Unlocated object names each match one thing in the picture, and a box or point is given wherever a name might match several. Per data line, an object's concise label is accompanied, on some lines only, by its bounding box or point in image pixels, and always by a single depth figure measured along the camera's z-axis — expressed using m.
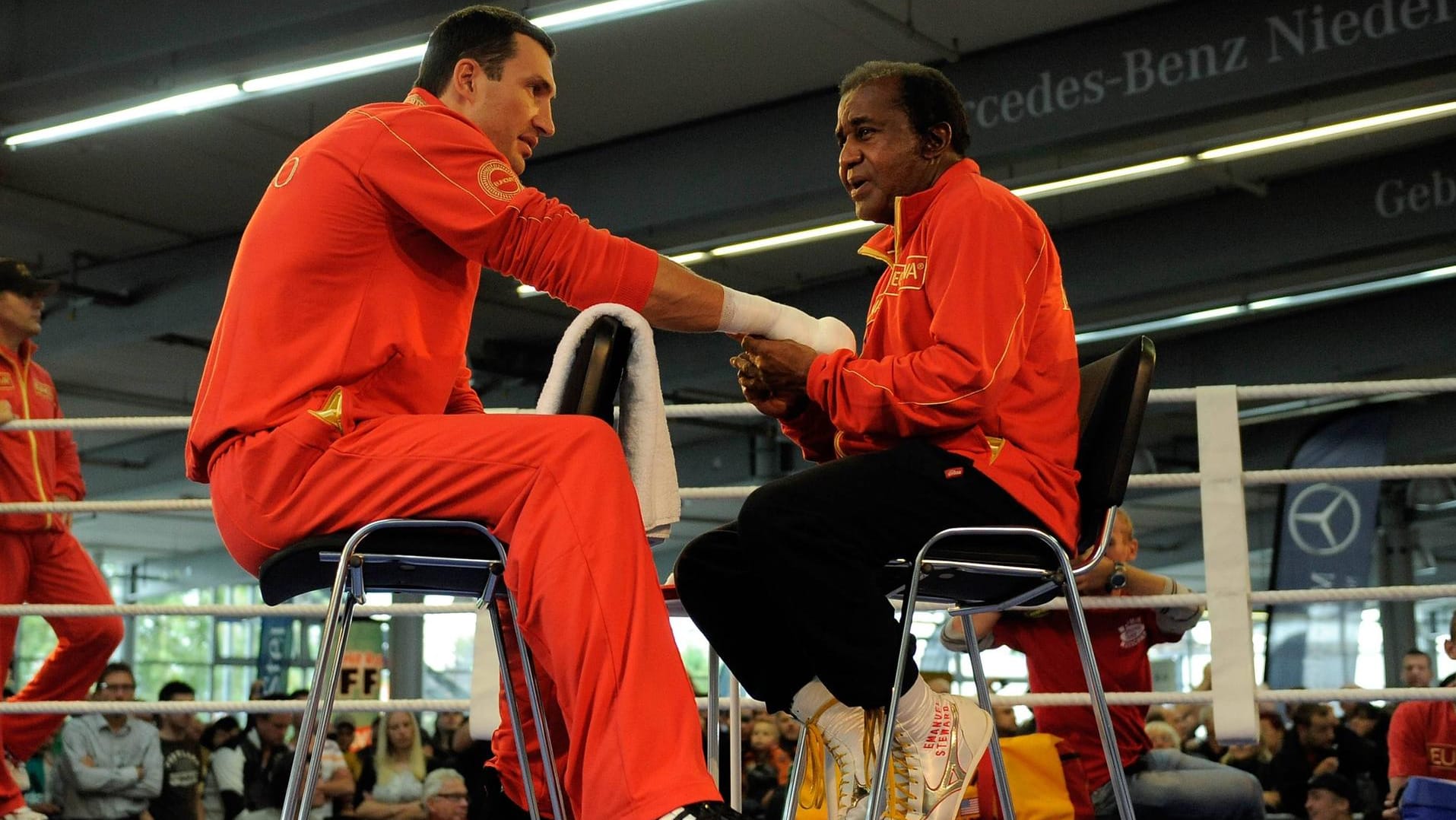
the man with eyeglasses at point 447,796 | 6.88
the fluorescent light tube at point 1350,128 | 6.27
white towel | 1.74
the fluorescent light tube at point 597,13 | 4.63
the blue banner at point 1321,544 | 10.18
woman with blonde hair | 7.51
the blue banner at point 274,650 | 15.23
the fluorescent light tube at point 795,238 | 7.81
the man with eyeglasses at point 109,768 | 6.81
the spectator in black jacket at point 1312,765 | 7.54
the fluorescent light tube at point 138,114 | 5.61
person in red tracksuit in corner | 3.93
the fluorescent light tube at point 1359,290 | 8.72
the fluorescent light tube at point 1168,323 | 9.38
